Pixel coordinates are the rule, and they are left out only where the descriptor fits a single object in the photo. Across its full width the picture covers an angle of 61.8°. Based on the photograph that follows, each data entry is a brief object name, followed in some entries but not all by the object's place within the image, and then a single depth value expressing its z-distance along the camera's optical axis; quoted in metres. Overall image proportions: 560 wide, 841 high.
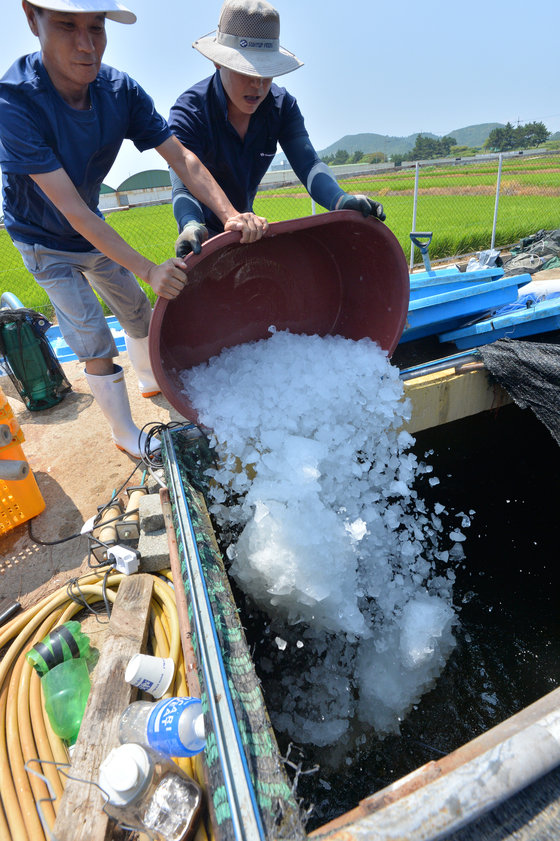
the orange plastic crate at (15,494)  2.16
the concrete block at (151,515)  1.95
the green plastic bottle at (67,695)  1.45
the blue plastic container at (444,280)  3.68
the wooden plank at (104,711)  1.12
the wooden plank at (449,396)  2.52
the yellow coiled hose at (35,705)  1.24
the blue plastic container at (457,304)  3.37
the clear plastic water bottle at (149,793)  0.99
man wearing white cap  1.58
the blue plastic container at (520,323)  2.97
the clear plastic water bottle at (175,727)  1.05
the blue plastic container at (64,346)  4.51
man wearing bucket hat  1.70
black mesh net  2.41
